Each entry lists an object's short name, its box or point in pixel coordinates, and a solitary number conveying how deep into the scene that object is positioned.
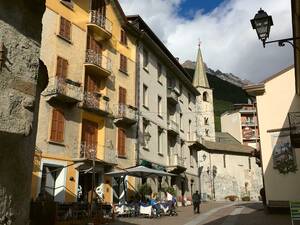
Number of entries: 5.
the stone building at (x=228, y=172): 34.71
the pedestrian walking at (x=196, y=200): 15.47
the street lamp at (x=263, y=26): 6.12
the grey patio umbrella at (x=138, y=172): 13.55
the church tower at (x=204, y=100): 49.91
